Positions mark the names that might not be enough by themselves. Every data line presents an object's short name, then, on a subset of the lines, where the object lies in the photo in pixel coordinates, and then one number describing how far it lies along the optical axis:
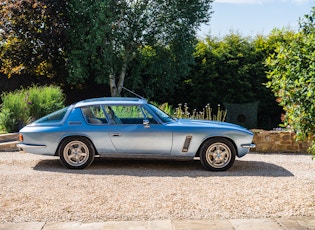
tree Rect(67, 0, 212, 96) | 15.52
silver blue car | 8.74
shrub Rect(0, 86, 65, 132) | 12.23
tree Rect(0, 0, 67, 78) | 15.71
